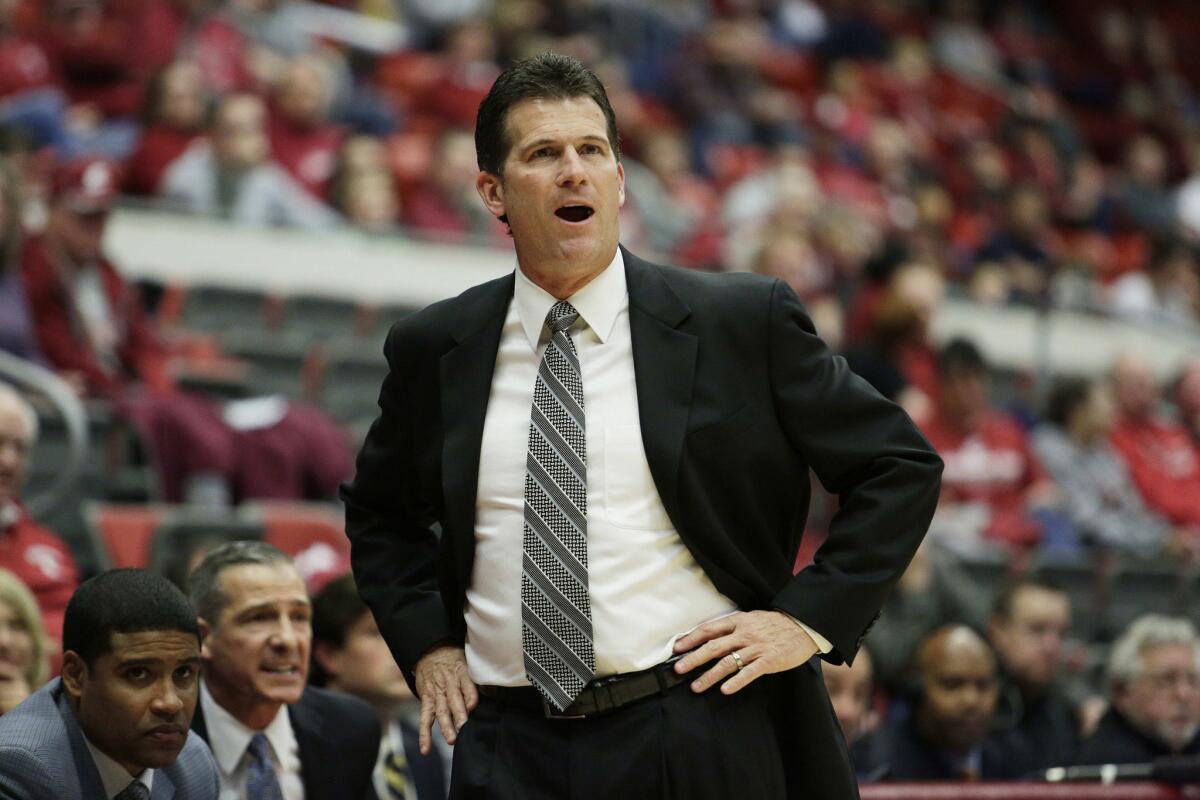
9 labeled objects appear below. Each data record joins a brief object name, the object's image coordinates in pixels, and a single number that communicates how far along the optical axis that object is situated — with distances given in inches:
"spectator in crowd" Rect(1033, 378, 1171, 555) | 615.8
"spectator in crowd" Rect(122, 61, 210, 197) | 595.2
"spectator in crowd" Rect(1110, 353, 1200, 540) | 655.8
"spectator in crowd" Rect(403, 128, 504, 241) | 687.1
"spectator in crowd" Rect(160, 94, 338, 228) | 606.2
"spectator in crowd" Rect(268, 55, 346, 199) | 663.1
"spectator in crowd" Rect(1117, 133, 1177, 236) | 1012.5
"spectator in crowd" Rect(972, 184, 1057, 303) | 807.1
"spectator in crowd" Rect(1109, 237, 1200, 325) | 856.3
